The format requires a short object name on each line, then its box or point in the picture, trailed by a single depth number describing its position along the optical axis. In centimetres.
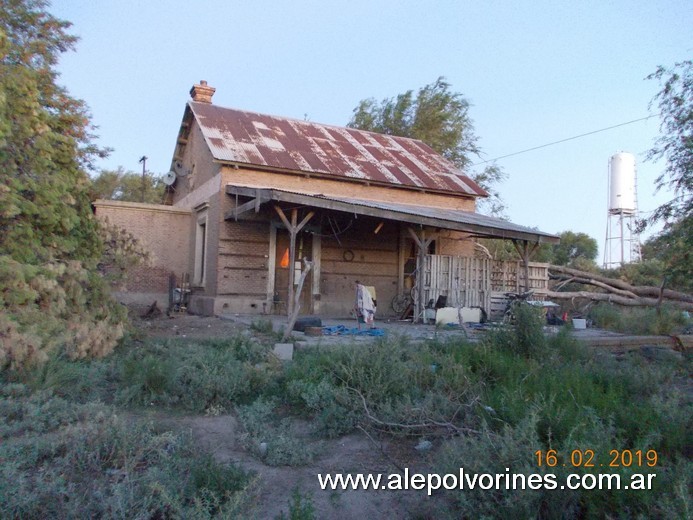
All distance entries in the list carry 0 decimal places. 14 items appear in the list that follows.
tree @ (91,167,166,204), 3450
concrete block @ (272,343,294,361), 782
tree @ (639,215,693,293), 1198
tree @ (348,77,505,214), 2745
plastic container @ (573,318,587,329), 1369
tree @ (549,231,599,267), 4425
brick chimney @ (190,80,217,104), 1867
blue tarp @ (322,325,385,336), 1016
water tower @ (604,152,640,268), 2616
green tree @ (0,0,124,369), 627
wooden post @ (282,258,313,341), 889
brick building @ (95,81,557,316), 1455
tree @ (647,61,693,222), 1205
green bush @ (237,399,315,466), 468
